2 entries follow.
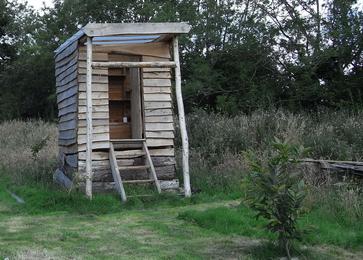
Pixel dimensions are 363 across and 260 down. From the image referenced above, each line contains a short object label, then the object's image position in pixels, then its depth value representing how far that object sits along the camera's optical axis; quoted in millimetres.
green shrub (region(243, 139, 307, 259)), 5645
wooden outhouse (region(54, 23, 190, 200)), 10320
